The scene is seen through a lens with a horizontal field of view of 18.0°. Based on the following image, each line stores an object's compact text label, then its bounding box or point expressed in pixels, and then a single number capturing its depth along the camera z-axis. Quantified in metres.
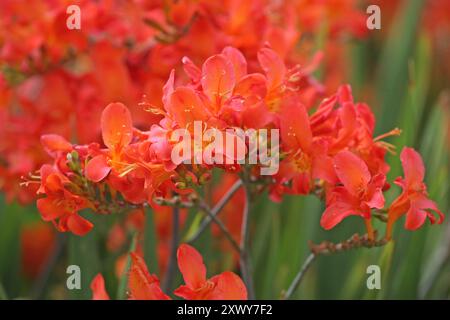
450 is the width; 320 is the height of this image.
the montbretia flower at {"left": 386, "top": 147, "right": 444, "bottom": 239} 0.61
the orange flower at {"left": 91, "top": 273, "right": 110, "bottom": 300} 0.64
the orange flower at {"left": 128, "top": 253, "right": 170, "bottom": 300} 0.60
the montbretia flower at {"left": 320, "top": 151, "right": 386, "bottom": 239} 0.59
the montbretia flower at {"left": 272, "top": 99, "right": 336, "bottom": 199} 0.60
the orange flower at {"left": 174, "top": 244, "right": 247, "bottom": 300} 0.60
